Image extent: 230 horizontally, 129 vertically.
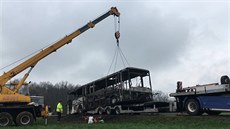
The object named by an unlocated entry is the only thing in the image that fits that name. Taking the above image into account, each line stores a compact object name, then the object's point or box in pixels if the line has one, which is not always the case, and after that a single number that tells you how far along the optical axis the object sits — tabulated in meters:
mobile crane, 11.92
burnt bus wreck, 13.33
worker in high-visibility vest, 13.90
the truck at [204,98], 10.04
